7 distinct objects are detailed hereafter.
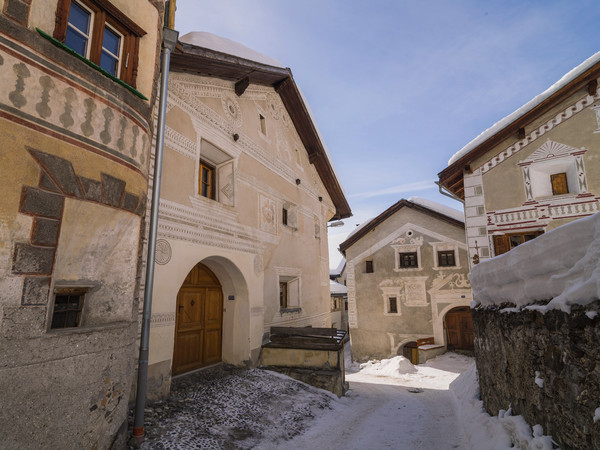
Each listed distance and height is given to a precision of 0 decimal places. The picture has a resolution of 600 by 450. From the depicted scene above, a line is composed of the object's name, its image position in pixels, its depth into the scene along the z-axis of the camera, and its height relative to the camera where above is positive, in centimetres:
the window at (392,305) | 1999 -91
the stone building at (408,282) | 1872 +41
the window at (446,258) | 1908 +165
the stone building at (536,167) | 977 +353
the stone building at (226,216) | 688 +180
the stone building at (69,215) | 324 +81
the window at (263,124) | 1116 +525
